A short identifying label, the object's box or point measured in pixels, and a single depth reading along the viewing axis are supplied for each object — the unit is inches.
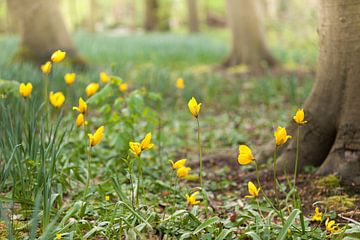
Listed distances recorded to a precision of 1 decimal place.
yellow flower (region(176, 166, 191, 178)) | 79.7
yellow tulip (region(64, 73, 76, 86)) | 111.9
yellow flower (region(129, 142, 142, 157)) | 77.1
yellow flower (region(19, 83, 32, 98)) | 92.0
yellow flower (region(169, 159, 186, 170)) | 78.9
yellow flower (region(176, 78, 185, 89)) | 127.9
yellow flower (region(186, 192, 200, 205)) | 77.0
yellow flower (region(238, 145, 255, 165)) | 74.8
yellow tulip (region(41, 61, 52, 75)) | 94.0
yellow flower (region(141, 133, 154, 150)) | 78.4
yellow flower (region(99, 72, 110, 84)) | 128.3
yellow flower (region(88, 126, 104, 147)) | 78.6
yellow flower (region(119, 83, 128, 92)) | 126.7
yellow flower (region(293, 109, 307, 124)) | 78.6
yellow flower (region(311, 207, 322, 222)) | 77.8
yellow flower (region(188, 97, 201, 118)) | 80.0
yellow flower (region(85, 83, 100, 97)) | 108.3
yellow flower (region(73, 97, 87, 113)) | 84.5
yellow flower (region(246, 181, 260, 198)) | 74.2
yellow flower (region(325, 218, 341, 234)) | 73.7
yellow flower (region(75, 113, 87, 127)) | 88.9
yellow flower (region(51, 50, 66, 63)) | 92.4
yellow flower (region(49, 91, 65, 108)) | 92.4
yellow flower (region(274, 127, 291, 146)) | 73.7
